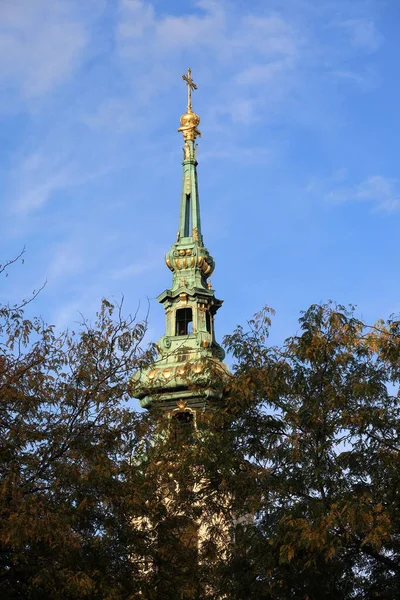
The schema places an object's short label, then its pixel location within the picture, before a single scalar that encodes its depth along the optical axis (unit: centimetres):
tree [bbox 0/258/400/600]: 2344
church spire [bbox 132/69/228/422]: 6188
